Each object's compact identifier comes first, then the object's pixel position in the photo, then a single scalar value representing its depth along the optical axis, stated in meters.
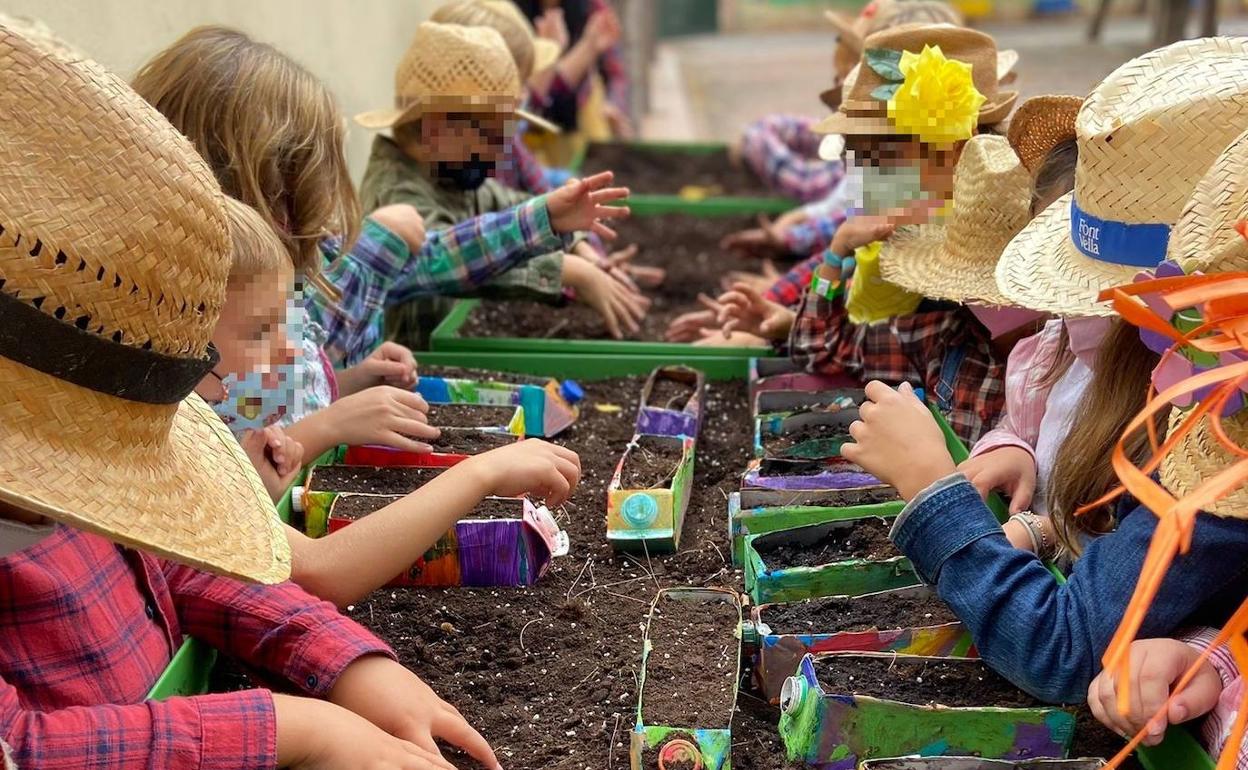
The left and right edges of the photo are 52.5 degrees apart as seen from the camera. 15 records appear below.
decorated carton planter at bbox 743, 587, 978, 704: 1.67
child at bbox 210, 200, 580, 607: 1.78
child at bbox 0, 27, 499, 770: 1.09
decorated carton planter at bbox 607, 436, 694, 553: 2.17
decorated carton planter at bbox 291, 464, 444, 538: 2.12
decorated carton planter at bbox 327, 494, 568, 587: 2.03
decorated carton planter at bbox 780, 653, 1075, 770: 1.50
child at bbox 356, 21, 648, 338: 3.17
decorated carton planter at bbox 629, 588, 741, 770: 1.53
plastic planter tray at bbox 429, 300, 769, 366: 3.13
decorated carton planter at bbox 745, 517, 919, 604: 1.86
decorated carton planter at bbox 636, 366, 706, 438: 2.59
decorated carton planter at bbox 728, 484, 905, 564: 2.04
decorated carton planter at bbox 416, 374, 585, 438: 2.68
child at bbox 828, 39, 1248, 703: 1.46
